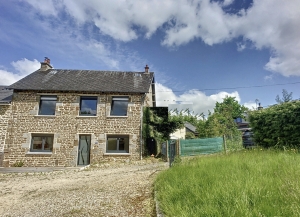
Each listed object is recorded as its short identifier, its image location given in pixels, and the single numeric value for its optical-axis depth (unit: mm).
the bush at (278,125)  8602
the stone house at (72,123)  14047
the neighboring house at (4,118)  13922
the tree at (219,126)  21173
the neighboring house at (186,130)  32528
